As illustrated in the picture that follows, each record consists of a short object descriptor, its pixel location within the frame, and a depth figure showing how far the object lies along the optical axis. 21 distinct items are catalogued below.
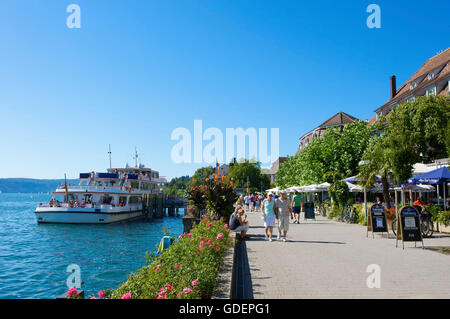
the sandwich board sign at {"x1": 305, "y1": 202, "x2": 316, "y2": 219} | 23.24
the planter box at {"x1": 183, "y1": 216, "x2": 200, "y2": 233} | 14.64
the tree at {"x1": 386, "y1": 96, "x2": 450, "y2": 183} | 14.62
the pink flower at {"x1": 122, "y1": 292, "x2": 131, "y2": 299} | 4.40
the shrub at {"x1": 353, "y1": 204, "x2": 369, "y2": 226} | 19.28
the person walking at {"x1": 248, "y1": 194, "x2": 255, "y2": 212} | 36.66
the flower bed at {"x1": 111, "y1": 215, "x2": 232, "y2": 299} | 5.04
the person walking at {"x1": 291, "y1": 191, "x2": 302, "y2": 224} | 20.77
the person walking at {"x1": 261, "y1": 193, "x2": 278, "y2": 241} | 13.45
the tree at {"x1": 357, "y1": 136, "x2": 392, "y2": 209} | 16.16
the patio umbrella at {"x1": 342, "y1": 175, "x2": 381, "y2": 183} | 19.14
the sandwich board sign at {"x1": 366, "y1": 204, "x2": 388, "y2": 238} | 13.62
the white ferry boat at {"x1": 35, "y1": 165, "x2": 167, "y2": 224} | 39.47
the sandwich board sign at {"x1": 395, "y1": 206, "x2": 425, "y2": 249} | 11.07
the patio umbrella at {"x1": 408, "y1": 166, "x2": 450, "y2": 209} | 15.15
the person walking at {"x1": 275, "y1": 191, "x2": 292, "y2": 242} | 13.20
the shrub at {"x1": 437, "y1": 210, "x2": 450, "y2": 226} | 14.41
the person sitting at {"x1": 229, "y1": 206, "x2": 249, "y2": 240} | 13.40
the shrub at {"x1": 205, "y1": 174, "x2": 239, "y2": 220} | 15.51
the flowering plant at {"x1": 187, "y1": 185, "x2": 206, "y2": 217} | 15.92
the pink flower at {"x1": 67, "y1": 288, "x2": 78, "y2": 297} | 4.82
